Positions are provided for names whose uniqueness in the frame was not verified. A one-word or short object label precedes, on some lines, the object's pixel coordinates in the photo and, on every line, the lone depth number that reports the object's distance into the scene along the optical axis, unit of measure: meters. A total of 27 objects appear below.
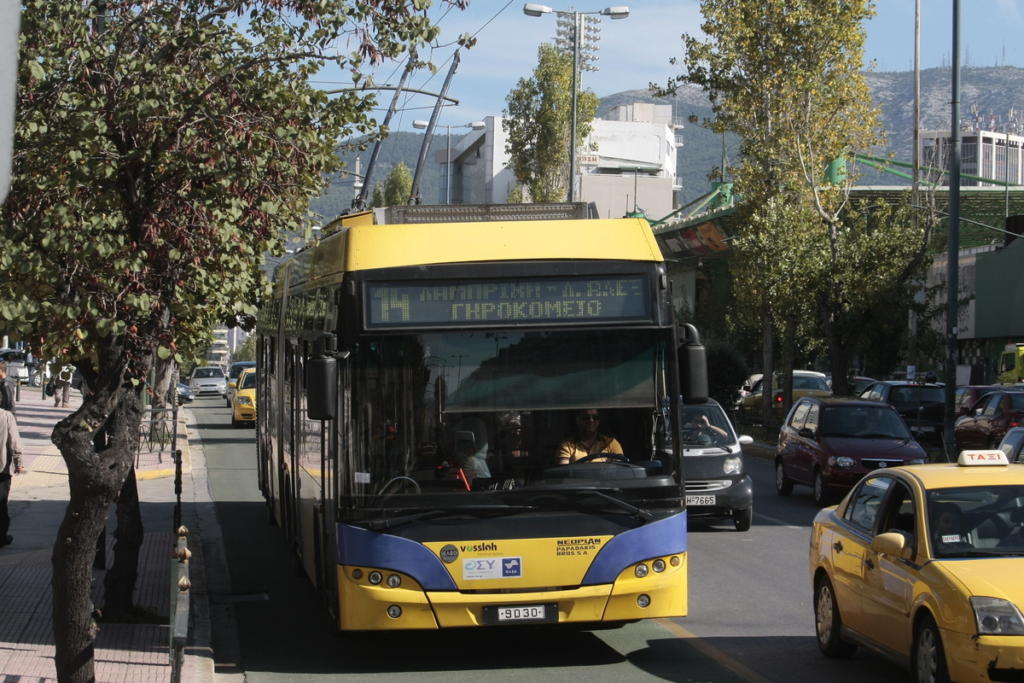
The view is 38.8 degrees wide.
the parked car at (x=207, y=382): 77.75
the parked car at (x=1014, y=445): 17.03
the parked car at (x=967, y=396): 34.34
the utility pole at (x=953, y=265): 27.38
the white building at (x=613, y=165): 129.75
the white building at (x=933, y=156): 36.87
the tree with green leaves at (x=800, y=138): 35.34
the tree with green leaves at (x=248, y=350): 165.81
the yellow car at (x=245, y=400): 43.62
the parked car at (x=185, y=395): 62.34
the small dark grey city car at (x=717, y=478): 17.50
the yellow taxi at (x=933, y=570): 7.56
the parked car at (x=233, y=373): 51.74
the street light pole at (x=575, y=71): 45.24
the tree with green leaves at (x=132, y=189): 8.35
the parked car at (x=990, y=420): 27.83
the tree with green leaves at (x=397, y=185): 108.91
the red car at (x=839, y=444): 20.61
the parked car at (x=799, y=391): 45.14
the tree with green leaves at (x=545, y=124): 70.69
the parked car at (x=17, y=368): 57.07
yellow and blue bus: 9.44
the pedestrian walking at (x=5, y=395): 15.67
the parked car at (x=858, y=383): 45.48
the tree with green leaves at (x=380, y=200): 92.00
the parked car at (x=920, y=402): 33.00
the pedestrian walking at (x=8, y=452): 14.61
